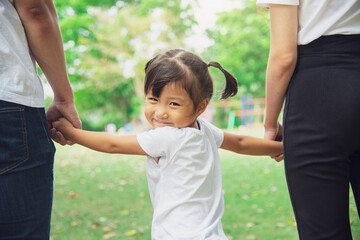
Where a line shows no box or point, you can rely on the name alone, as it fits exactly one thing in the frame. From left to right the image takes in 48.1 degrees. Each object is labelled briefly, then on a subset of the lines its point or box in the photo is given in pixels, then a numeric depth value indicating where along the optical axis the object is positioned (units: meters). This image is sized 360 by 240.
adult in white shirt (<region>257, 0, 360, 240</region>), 1.44
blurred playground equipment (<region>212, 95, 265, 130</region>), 18.64
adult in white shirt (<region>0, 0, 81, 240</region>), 1.33
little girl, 1.56
